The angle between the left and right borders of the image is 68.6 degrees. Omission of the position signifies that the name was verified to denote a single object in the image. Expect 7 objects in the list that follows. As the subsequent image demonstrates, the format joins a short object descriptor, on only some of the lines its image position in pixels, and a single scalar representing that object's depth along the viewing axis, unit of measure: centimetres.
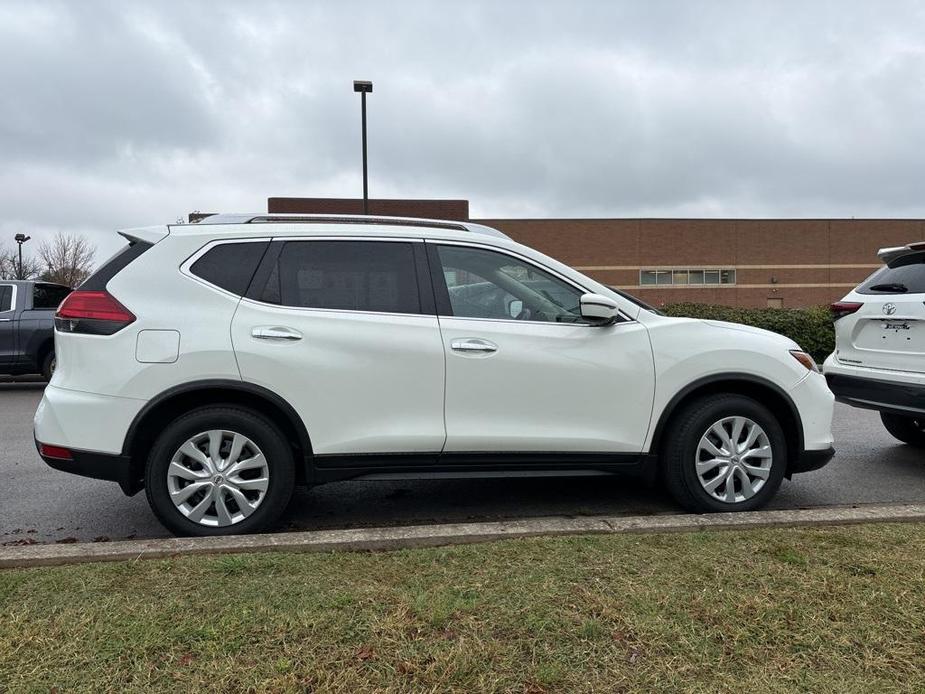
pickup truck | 1071
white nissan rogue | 365
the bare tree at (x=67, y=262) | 4731
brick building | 3609
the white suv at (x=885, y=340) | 514
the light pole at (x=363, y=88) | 1466
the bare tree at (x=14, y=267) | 4588
